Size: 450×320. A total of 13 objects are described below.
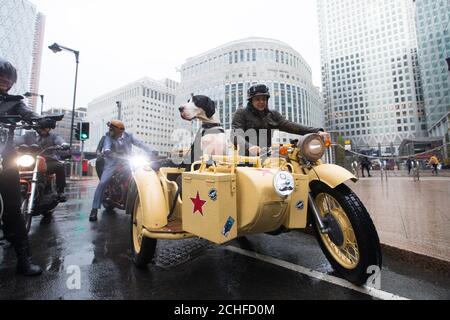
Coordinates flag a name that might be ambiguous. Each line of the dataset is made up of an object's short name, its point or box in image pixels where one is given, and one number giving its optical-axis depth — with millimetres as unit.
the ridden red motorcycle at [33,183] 3061
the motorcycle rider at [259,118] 3148
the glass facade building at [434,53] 45312
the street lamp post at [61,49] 14728
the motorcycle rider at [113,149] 4895
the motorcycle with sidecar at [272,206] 1790
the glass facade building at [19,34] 68000
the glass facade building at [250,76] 107625
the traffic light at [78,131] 13439
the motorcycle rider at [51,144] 4660
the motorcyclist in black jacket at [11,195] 2358
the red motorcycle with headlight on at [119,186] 5285
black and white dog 2604
